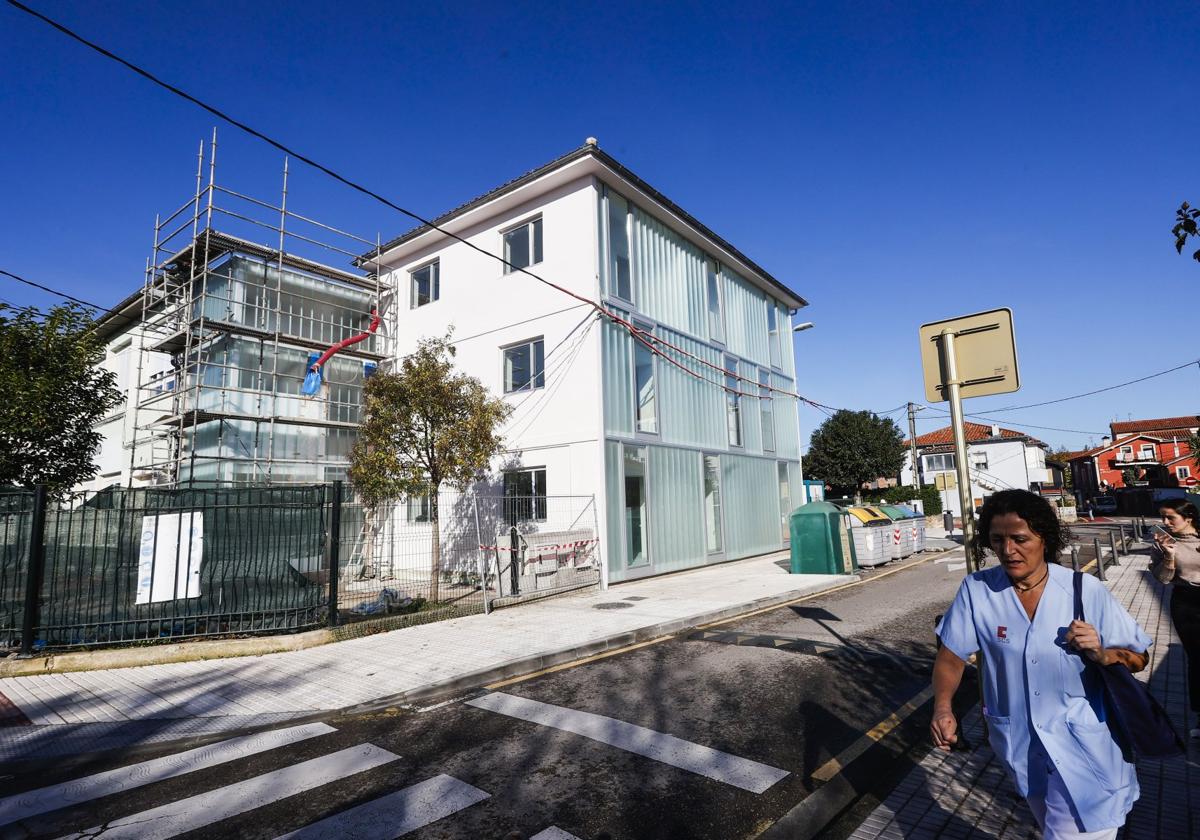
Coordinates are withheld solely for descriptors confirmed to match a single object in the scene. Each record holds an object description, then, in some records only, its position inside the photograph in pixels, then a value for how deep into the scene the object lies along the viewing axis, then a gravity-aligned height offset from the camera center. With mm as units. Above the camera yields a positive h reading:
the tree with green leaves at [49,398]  10945 +2053
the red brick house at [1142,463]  57600 +1790
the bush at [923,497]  36812 -544
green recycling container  14781 -1223
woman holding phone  4359 -630
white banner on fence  8266 -628
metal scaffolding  16094 +3950
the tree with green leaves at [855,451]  41906 +2515
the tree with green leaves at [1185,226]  4023 +1574
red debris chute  17852 +3875
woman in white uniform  2139 -655
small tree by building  11781 +1257
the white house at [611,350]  15055 +3846
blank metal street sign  4180 +868
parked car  47325 -1753
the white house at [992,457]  54219 +2393
